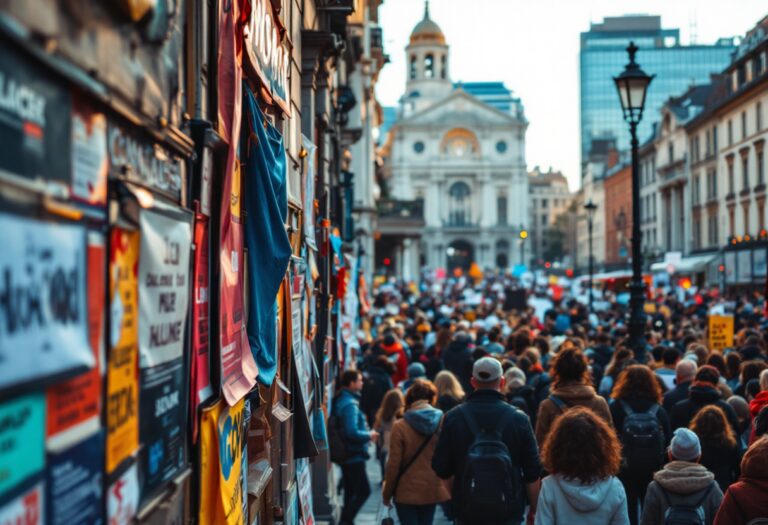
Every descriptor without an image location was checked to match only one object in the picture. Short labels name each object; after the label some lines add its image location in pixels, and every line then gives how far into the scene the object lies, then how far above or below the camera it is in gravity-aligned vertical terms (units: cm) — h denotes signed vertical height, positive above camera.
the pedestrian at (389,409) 1003 -109
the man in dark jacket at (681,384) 916 -80
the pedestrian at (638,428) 763 -99
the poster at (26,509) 226 -47
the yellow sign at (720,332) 1611 -63
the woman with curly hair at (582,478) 545 -95
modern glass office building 13350 +2842
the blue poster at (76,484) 256 -48
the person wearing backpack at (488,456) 613 -96
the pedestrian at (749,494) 527 -100
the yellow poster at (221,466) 440 -76
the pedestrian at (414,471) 764 -128
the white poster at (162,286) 332 +2
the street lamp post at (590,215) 2883 +226
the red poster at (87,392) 257 -25
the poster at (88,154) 273 +36
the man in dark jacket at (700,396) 850 -83
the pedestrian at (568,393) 768 -73
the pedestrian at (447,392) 974 -92
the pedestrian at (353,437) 980 -132
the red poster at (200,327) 413 -14
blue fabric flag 575 +29
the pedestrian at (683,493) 591 -112
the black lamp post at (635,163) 1353 +159
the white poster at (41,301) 222 -2
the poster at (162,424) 343 -45
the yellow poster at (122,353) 299 -18
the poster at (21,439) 224 -32
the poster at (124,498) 306 -61
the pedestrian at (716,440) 742 -103
